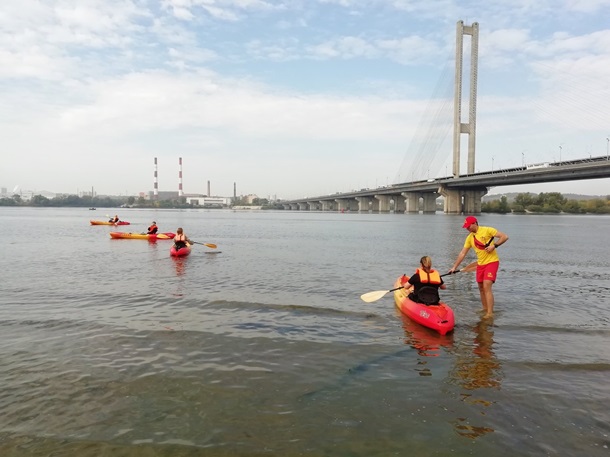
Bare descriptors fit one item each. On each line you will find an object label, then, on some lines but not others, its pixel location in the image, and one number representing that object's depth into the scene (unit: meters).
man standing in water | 10.76
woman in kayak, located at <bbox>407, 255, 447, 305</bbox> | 10.70
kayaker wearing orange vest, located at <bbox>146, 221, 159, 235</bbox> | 34.97
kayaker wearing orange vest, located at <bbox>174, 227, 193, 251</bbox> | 24.73
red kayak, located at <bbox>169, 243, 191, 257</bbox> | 24.59
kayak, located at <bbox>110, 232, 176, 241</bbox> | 34.88
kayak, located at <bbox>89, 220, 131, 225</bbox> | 50.49
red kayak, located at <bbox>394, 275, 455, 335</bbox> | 9.89
